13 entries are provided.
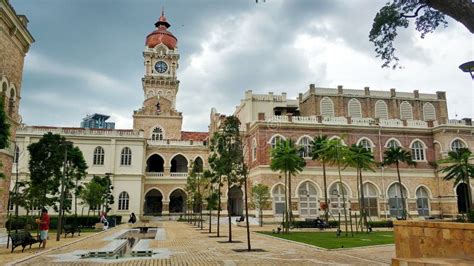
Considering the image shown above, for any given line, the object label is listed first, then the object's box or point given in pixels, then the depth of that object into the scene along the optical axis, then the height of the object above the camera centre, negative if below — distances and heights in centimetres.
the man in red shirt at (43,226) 1588 -100
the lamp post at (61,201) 1983 +5
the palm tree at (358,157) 2944 +336
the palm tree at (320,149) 2947 +410
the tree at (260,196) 3222 +44
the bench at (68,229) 2262 -162
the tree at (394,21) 1047 +512
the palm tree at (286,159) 2862 +314
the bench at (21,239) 1421 -142
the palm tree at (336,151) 2865 +374
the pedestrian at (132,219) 3604 -166
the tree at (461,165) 3105 +286
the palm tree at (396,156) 3434 +399
